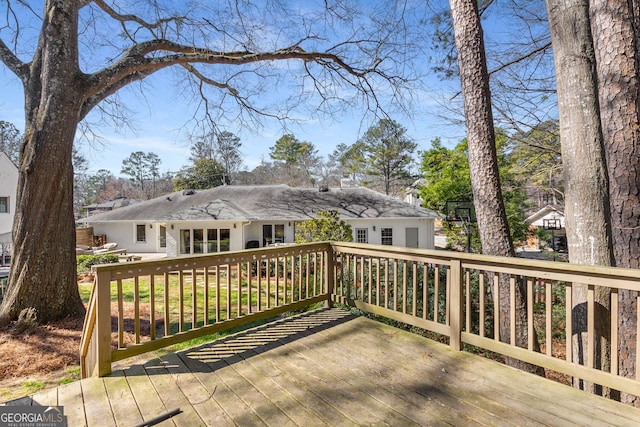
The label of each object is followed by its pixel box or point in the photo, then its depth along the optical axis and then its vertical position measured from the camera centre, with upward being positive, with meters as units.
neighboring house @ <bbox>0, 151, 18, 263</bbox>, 20.36 +1.67
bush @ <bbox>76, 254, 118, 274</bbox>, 13.15 -1.91
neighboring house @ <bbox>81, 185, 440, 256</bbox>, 15.88 -0.27
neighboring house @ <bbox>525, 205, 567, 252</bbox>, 18.30 -1.16
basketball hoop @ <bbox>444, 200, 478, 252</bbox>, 12.49 -0.19
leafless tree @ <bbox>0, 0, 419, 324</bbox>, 4.89 +3.45
